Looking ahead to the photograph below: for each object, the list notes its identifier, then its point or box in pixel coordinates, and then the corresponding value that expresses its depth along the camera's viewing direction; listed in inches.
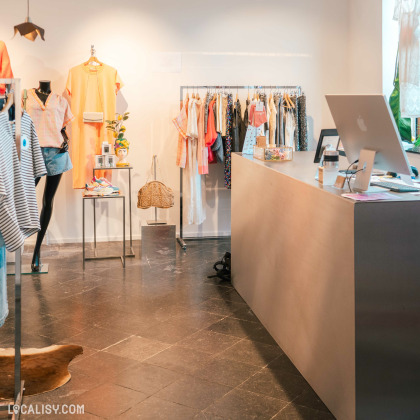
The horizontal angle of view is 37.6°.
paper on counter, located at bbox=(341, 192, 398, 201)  105.1
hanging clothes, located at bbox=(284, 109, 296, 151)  269.0
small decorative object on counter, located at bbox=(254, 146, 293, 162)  172.9
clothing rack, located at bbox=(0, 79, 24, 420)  110.4
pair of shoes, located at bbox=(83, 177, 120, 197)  229.8
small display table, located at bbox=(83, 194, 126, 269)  229.1
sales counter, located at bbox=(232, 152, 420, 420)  104.2
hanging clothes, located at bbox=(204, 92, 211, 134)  263.0
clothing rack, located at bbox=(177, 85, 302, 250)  273.1
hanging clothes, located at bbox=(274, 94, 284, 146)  268.2
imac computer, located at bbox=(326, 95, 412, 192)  109.6
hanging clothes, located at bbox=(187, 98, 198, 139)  260.7
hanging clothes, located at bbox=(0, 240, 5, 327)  114.7
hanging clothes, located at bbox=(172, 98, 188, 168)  262.7
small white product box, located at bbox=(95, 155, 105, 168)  236.2
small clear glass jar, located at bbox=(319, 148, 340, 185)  124.4
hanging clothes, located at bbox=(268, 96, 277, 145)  266.2
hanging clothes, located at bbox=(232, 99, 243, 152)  264.1
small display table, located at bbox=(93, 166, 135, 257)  236.7
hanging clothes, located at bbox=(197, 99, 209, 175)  262.8
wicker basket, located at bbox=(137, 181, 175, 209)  243.9
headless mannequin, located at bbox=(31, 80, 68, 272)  229.9
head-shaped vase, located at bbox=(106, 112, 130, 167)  241.0
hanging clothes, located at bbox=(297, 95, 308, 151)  271.0
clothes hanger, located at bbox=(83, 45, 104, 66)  254.5
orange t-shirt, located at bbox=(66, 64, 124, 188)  255.1
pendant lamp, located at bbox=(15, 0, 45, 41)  237.1
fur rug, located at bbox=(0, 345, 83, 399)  127.3
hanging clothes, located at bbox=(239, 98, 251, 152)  265.0
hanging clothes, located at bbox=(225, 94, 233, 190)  263.0
